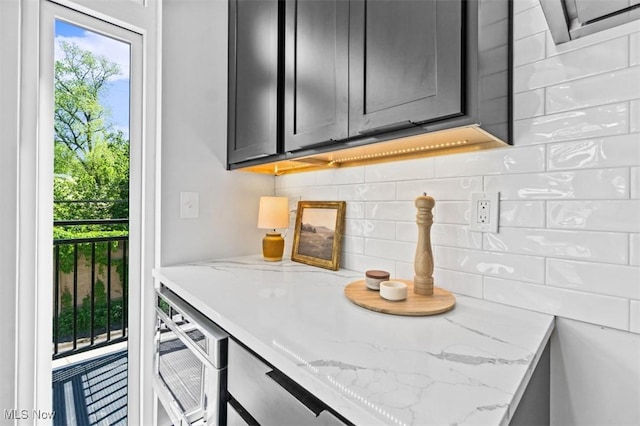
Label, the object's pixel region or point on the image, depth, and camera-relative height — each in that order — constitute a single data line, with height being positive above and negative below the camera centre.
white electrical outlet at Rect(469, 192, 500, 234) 0.96 +0.01
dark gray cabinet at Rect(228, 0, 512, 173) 0.76 +0.43
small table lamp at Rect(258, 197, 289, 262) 1.64 -0.05
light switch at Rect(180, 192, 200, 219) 1.60 +0.03
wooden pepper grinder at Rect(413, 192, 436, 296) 0.98 -0.12
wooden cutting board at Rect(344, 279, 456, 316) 0.84 -0.27
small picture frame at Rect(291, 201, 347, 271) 1.44 -0.11
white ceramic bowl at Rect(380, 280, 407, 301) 0.91 -0.24
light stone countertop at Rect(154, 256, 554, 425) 0.48 -0.29
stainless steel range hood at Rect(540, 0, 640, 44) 0.67 +0.47
